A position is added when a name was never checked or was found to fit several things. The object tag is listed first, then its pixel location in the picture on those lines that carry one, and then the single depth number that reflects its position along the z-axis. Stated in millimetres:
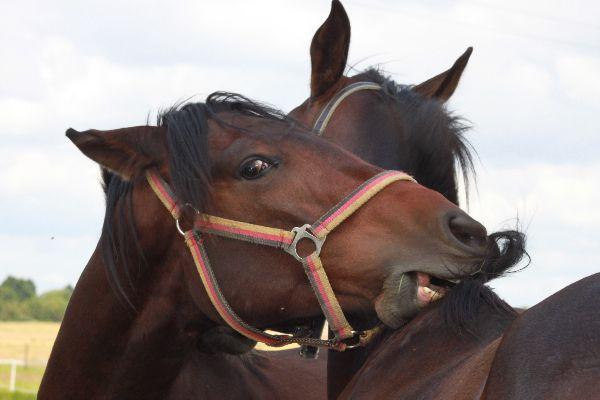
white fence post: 42019
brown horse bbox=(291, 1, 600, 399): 4844
